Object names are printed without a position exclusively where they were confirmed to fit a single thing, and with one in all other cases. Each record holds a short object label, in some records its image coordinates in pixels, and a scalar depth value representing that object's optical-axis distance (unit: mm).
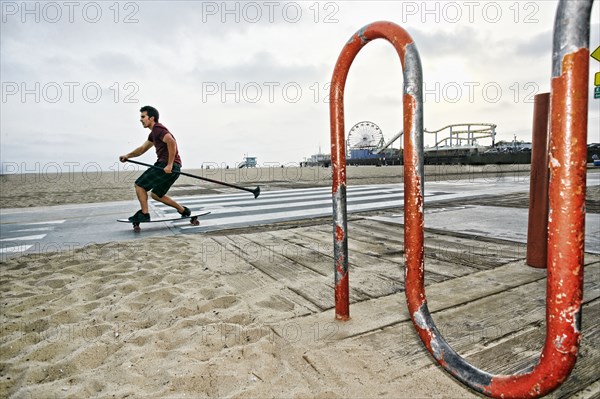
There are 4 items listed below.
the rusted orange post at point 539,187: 2328
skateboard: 4521
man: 4602
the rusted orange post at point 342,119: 1191
